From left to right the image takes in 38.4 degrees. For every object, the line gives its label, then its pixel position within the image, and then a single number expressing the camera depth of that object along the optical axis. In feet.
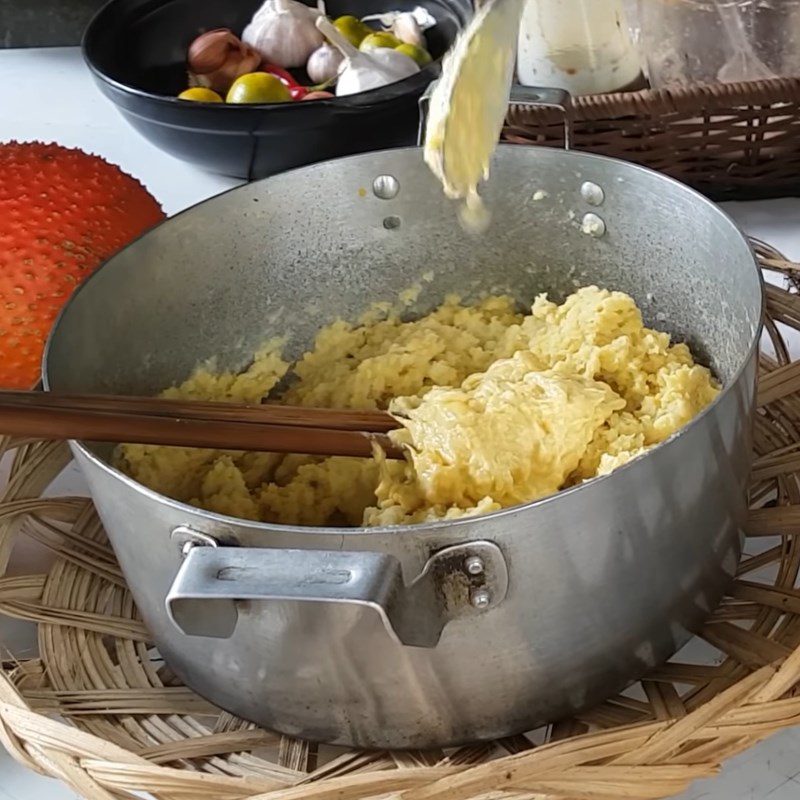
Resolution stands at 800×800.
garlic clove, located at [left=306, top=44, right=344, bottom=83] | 3.48
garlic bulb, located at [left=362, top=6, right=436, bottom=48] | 3.52
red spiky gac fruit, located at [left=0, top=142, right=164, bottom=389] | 2.41
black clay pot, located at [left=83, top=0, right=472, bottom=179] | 2.99
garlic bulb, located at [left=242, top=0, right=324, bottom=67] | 3.51
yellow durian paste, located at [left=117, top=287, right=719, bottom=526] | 1.93
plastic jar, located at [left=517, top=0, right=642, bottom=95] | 2.93
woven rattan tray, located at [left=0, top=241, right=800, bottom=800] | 1.46
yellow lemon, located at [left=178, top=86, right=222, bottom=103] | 3.29
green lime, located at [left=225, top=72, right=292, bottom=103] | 3.27
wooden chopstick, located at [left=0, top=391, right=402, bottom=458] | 1.71
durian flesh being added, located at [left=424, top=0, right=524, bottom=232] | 2.00
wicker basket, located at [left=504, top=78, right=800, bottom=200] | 2.76
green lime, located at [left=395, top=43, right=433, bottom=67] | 3.43
